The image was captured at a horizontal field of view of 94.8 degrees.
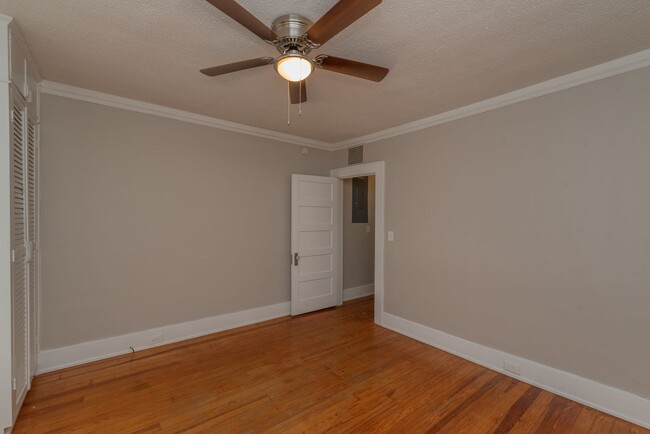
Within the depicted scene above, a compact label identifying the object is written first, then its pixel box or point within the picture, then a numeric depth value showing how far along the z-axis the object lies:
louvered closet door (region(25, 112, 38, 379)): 2.29
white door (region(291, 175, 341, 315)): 4.25
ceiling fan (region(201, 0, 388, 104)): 1.37
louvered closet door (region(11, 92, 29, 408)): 1.92
